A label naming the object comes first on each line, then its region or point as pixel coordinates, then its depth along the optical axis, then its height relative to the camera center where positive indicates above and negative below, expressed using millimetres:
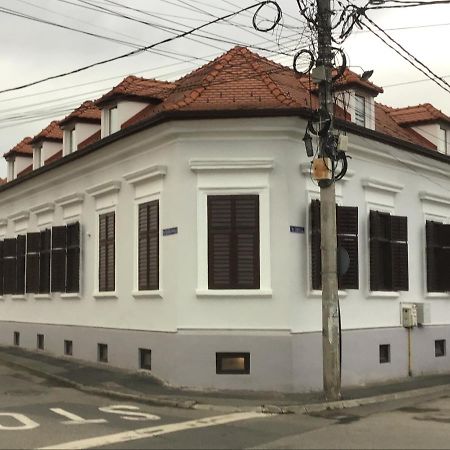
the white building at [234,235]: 14297 +872
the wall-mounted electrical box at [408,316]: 17250 -1139
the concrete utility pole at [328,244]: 12742 +513
